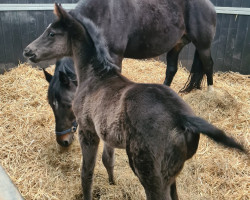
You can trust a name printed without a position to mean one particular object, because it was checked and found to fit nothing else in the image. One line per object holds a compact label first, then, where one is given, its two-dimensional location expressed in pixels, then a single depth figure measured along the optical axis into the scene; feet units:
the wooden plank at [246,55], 17.39
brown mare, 10.15
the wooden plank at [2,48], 16.40
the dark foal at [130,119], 4.92
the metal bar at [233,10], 17.10
